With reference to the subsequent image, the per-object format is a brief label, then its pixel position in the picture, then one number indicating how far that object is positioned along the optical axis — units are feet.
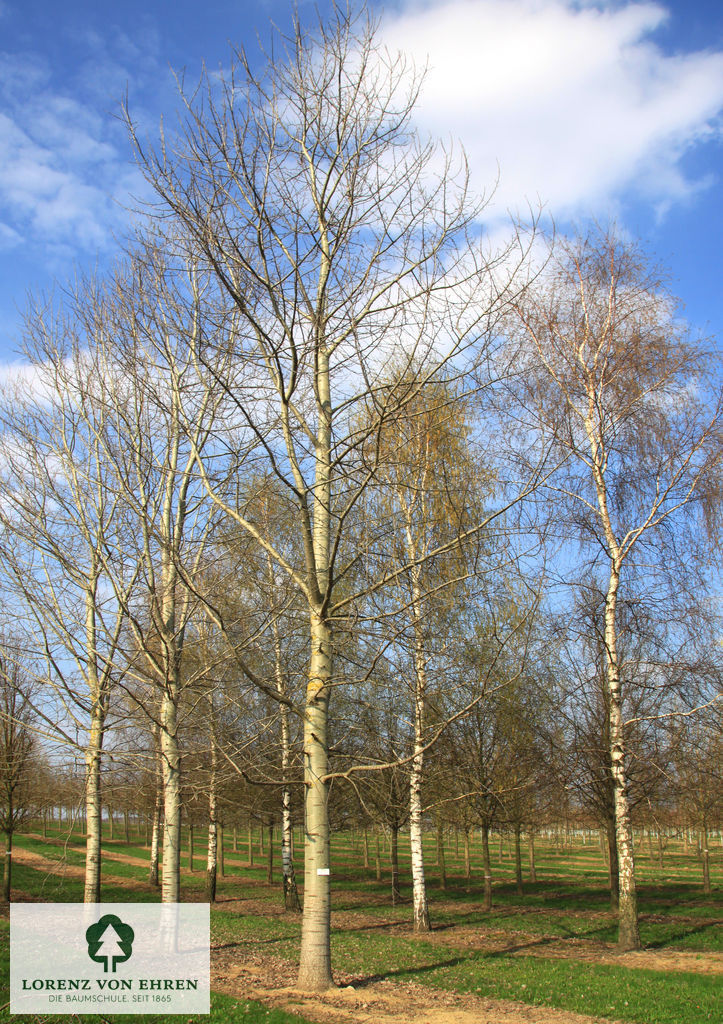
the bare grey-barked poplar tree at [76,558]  31.91
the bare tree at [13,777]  55.67
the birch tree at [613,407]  36.60
